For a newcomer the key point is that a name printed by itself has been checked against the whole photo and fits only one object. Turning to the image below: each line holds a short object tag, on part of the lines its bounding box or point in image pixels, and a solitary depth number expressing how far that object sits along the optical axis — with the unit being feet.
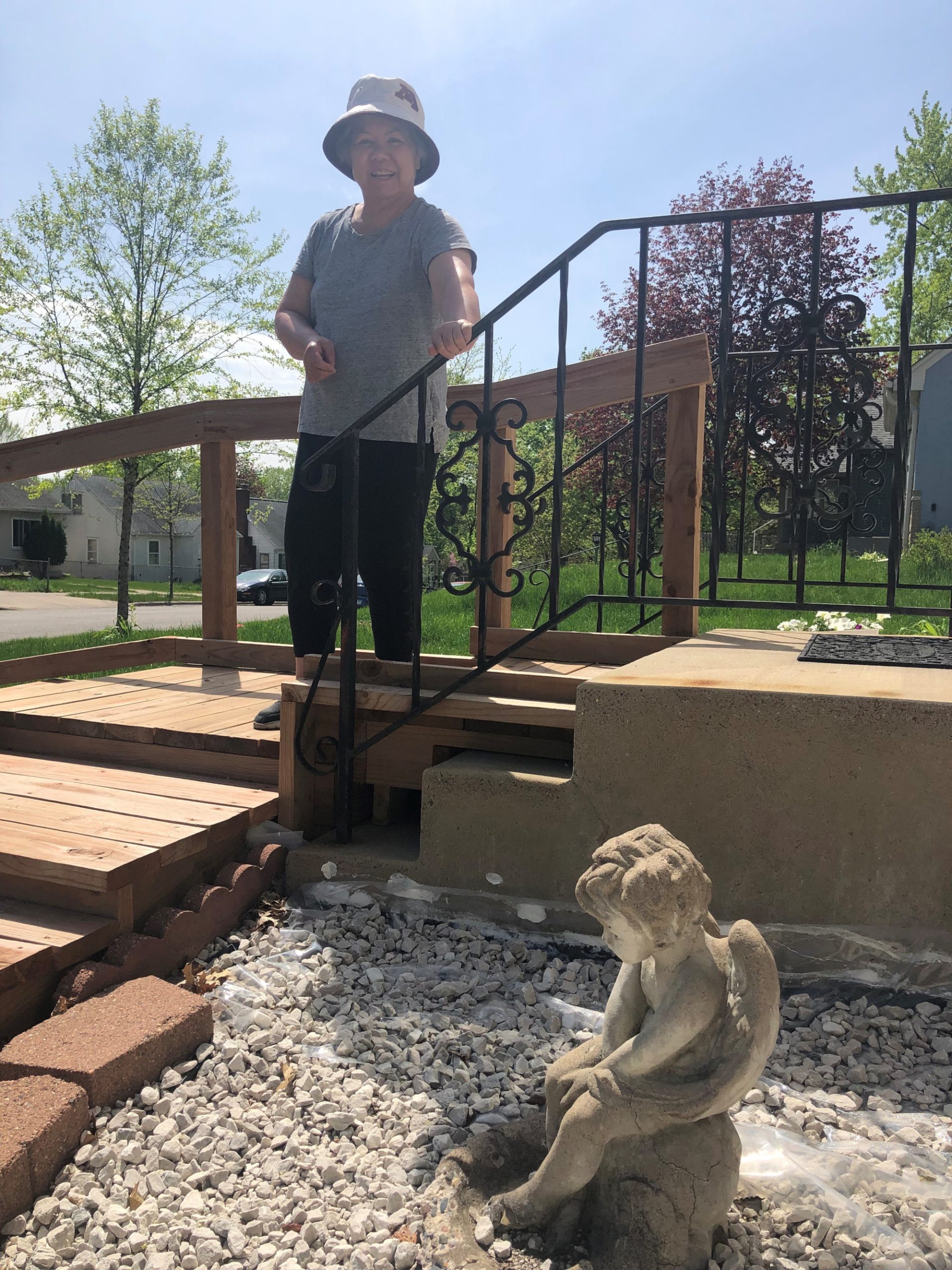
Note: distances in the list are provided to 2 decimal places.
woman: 9.02
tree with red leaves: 43.83
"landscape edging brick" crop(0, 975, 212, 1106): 5.51
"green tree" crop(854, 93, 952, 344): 58.18
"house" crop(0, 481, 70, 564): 135.54
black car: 94.53
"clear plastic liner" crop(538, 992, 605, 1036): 6.55
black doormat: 8.48
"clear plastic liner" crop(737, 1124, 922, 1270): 4.64
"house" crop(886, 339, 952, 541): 64.34
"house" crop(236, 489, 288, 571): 138.41
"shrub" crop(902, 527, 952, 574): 33.73
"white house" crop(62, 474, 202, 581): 152.97
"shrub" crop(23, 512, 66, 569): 132.16
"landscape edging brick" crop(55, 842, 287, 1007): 6.46
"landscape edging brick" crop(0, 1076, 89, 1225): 4.77
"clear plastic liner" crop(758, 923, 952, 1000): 6.55
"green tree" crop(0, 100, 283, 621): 42.65
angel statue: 4.00
